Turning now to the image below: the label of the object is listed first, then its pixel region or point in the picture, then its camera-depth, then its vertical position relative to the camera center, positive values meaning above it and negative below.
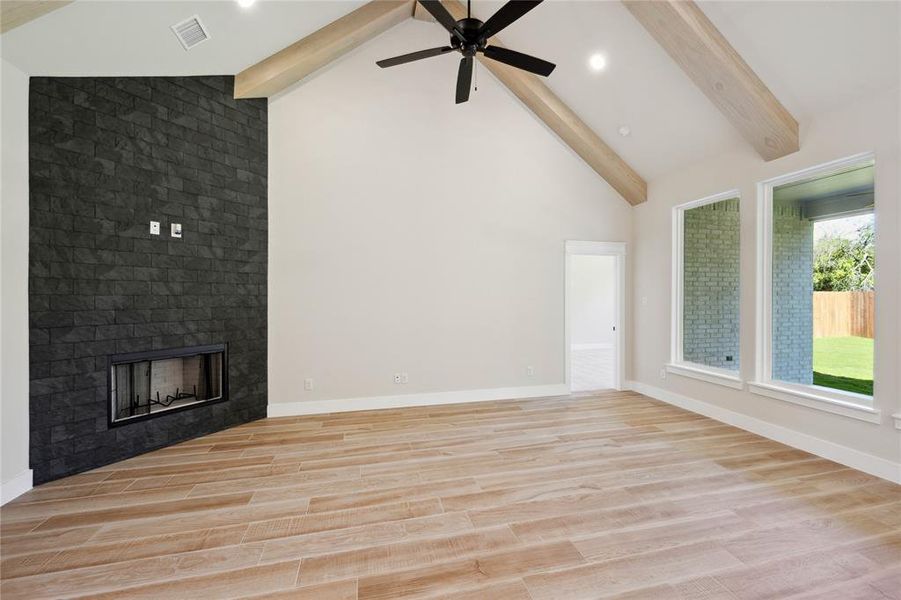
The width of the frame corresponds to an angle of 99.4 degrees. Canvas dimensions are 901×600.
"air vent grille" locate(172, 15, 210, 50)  2.95 +2.14
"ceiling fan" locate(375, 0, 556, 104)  2.40 +1.87
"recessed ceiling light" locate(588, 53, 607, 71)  3.92 +2.48
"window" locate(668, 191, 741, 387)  4.14 +0.13
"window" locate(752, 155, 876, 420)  3.12 +0.13
